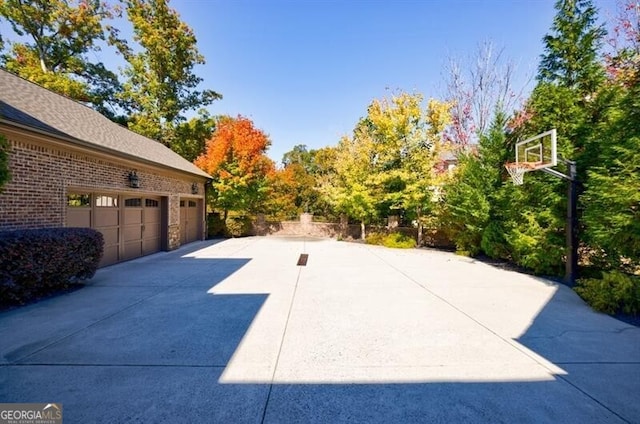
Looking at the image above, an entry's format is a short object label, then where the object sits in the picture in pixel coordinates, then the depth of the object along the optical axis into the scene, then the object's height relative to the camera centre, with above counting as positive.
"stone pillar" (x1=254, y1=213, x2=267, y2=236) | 19.38 -1.27
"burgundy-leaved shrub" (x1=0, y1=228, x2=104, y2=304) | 4.68 -1.06
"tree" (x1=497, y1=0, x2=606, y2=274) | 7.13 +2.64
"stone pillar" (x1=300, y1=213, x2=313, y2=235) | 19.88 -1.10
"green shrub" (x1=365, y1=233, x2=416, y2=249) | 14.02 -1.62
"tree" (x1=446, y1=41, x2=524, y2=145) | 15.37 +6.66
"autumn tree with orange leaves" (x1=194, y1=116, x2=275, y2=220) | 15.80 +2.54
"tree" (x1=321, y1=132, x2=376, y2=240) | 14.62 +1.52
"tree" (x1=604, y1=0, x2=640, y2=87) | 9.37 +7.27
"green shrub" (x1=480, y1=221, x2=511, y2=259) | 9.34 -1.04
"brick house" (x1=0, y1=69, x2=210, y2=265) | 5.82 +0.85
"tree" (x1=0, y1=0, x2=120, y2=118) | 17.52 +11.16
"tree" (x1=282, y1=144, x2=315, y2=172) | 40.72 +8.98
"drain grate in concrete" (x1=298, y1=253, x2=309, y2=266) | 9.26 -1.85
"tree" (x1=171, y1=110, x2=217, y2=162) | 21.42 +5.79
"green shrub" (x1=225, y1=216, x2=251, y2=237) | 17.33 -1.11
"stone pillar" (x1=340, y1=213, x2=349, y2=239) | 18.56 -1.07
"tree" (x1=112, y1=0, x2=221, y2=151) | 19.50 +10.54
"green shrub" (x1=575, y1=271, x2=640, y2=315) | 4.92 -1.49
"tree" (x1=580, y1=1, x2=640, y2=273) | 5.14 +0.60
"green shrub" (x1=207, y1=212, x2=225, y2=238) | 17.31 -1.11
